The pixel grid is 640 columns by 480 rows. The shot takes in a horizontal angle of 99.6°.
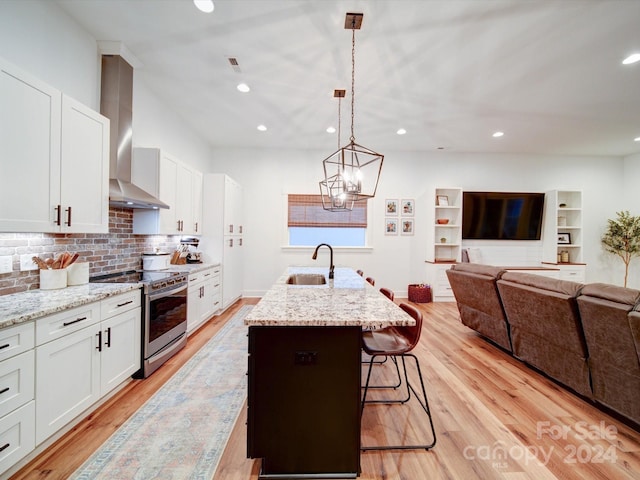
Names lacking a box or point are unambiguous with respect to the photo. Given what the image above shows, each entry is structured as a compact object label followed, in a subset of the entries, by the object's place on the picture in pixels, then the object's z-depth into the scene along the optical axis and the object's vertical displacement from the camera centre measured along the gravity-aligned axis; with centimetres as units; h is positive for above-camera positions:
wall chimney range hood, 268 +114
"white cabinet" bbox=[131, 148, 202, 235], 318 +56
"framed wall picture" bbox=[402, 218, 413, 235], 590 +29
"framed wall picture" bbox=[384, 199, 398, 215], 587 +71
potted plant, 557 +16
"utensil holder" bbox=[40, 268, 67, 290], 206 -38
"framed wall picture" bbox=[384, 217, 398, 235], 588 +31
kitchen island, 149 -90
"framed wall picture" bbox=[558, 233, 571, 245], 584 +9
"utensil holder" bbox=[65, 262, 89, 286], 223 -36
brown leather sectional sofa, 182 -71
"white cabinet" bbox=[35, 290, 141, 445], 159 -87
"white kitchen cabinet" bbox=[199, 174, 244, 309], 441 +16
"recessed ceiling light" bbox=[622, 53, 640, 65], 269 +189
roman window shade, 575 +49
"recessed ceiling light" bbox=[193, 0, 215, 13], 210 +181
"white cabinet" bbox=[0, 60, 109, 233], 166 +50
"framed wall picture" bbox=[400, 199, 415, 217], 589 +73
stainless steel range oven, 248 -80
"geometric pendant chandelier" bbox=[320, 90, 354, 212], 266 +44
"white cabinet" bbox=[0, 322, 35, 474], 138 -88
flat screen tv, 581 +57
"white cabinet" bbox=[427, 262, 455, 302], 542 -87
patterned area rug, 154 -134
